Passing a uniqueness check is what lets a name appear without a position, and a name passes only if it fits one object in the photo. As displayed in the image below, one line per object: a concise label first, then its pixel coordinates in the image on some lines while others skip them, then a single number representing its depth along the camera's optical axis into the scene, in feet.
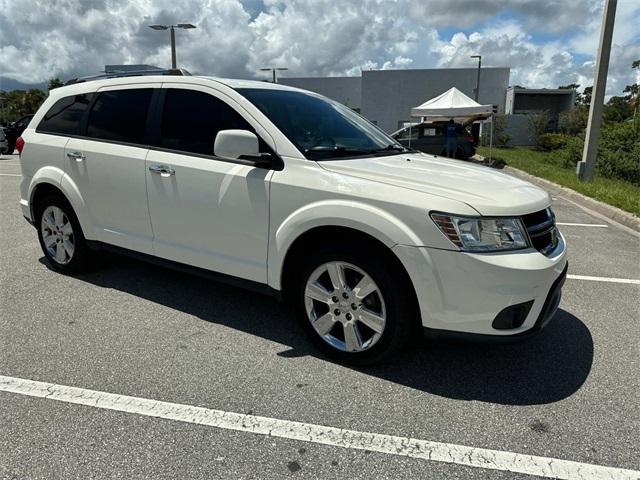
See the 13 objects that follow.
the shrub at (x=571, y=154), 53.26
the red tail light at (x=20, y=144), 15.49
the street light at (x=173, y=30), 62.69
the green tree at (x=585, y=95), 203.66
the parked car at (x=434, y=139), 60.18
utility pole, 36.81
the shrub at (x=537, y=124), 110.93
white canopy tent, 55.88
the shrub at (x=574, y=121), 107.62
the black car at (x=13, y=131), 65.10
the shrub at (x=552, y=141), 95.73
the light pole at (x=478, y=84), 122.42
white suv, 8.71
